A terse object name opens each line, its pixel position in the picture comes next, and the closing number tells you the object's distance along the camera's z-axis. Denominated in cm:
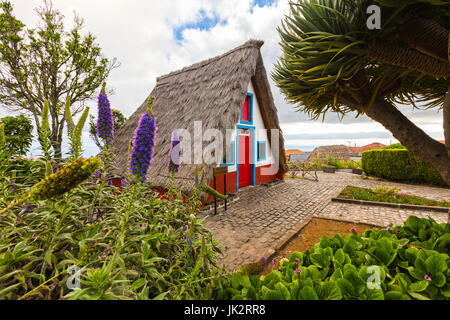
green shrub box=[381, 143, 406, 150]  1054
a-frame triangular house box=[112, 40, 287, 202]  606
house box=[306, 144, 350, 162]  1782
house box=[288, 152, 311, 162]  1960
